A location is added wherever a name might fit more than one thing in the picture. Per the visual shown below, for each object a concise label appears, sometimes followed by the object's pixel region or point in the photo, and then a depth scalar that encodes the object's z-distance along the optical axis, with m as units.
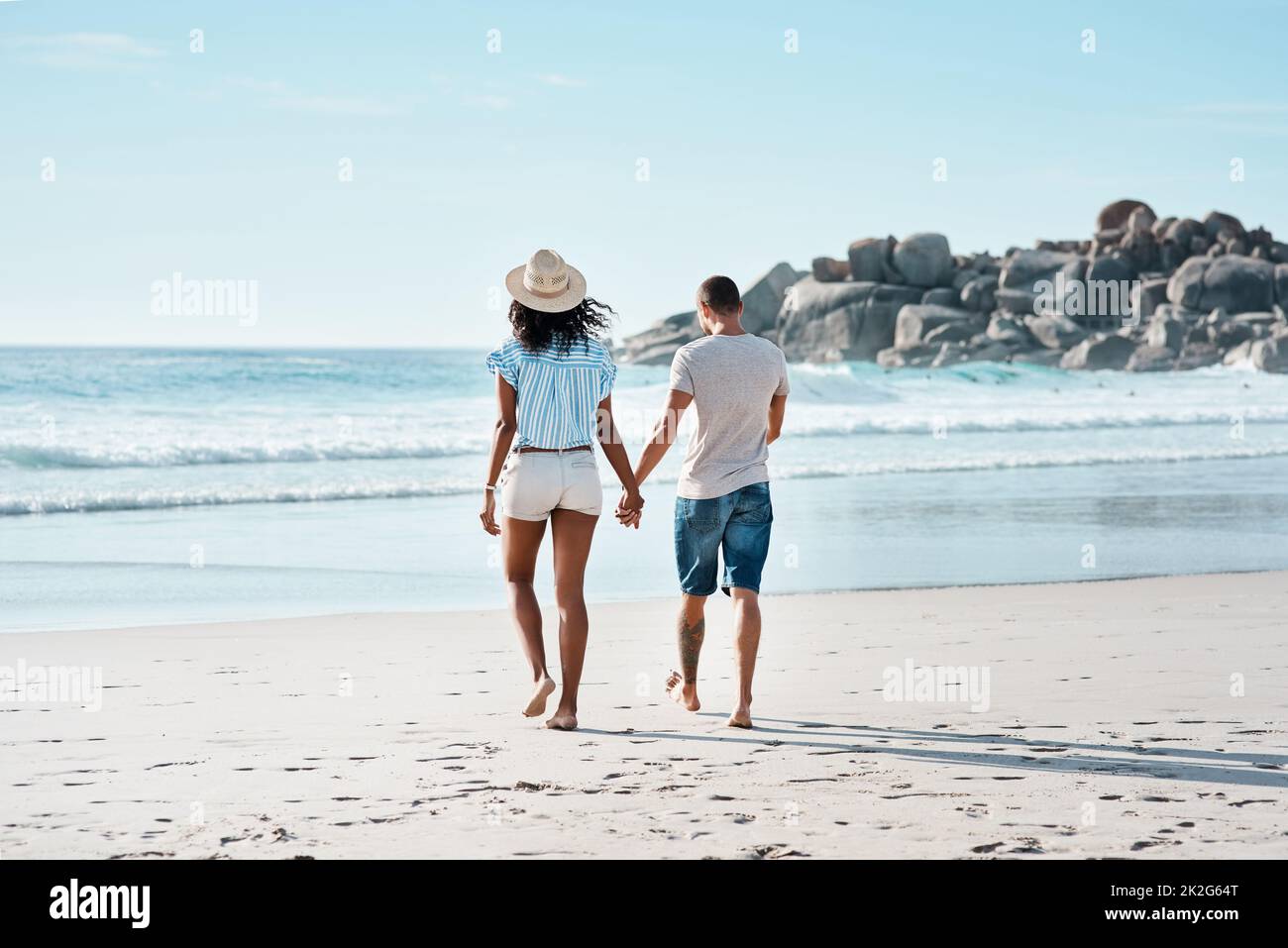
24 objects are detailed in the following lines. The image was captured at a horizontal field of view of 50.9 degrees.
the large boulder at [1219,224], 79.62
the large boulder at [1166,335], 64.12
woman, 5.21
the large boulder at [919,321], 68.94
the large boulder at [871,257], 74.00
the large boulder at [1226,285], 71.31
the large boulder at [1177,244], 78.44
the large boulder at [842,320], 71.44
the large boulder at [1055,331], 66.69
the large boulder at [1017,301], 70.38
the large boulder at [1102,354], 62.06
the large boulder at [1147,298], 71.75
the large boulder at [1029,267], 74.06
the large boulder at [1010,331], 66.31
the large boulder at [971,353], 65.12
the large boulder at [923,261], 74.00
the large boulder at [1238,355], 61.25
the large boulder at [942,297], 72.31
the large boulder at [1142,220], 80.88
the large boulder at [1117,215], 89.00
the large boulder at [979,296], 71.19
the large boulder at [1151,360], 62.19
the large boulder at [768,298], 78.06
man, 5.36
